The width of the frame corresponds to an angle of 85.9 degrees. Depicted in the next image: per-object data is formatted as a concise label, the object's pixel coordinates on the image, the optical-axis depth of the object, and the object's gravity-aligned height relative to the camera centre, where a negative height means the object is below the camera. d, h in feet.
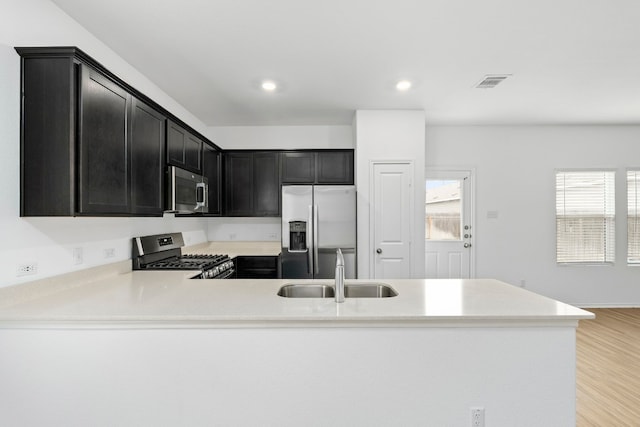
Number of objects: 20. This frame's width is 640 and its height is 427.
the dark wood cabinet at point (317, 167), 15.10 +2.03
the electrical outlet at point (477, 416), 5.53 -3.29
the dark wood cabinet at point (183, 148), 9.72 +2.01
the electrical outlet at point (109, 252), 8.80 -1.03
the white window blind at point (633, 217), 16.72 -0.26
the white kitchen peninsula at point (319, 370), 5.49 -2.55
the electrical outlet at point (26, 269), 6.21 -1.04
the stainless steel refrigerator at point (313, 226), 13.10 -0.53
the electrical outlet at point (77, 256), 7.63 -0.96
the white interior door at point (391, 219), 14.14 -0.28
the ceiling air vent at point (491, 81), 10.69 +4.24
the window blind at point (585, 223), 16.76 -0.55
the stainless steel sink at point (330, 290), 7.66 -1.76
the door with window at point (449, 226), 16.60 -0.68
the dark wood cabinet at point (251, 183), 15.34 +1.32
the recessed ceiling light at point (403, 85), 11.16 +4.22
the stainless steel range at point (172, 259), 9.90 -1.50
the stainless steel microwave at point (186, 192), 9.41 +0.64
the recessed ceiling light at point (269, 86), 11.21 +4.24
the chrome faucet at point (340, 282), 6.18 -1.26
